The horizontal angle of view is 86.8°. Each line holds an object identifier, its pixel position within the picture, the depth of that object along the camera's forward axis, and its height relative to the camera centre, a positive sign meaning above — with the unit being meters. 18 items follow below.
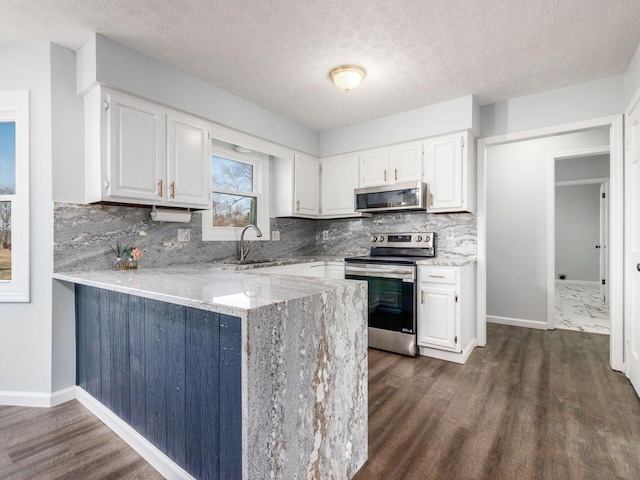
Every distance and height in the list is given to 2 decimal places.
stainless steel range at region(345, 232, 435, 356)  3.13 -0.55
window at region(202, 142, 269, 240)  3.42 +0.47
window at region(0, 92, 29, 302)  2.23 +0.24
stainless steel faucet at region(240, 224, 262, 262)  3.40 -0.06
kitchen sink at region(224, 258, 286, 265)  3.23 -0.23
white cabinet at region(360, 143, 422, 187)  3.48 +0.79
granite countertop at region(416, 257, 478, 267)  2.99 -0.21
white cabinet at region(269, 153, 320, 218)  3.85 +0.60
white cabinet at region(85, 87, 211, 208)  2.25 +0.62
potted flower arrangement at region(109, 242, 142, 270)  2.48 -0.13
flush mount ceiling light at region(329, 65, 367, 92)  2.53 +1.23
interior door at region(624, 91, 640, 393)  2.32 -0.03
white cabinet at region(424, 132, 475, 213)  3.21 +0.64
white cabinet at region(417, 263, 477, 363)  2.98 -0.67
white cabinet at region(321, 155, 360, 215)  3.95 +0.65
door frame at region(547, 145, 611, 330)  4.00 +0.03
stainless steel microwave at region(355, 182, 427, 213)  3.35 +0.43
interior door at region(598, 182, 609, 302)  5.57 +0.00
